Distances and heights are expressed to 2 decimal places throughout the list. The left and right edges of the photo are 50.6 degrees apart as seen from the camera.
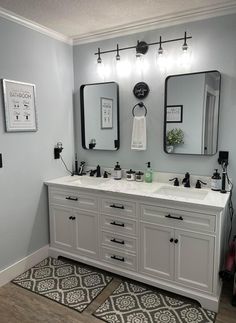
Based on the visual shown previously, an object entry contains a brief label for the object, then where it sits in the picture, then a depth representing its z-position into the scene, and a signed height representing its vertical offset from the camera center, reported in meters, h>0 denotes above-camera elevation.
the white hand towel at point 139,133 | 2.66 -0.06
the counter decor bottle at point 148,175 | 2.66 -0.51
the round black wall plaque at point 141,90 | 2.61 +0.39
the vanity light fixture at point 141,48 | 2.36 +0.83
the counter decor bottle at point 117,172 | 2.81 -0.50
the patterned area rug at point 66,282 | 2.14 -1.45
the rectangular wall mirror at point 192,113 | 2.32 +0.13
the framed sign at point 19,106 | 2.29 +0.21
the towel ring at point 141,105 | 2.66 +0.24
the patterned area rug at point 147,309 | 1.91 -1.45
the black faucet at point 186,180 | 2.45 -0.52
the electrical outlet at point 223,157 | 2.29 -0.28
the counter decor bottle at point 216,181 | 2.28 -0.50
